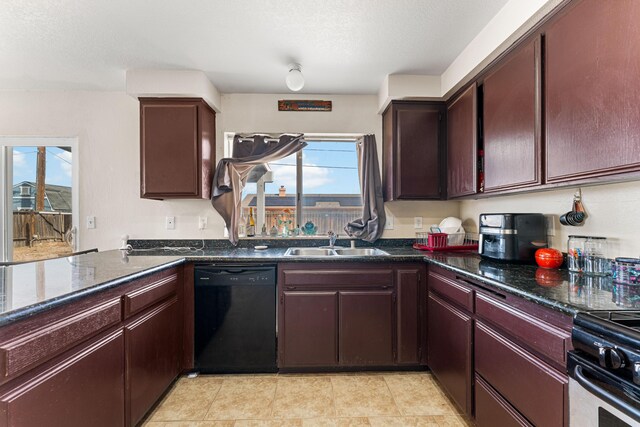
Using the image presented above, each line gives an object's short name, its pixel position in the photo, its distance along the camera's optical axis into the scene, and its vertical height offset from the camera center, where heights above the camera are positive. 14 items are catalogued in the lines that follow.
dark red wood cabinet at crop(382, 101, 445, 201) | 2.58 +0.59
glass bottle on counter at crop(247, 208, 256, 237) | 2.90 -0.10
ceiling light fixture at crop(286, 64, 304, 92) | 2.25 +1.03
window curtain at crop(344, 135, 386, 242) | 2.76 +0.15
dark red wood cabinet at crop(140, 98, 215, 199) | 2.48 +0.58
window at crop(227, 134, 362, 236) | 2.97 +0.25
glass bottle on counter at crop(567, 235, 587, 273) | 1.53 -0.20
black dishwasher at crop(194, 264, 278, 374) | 2.20 -0.76
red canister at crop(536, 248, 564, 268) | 1.65 -0.24
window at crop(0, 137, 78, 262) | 2.75 +0.18
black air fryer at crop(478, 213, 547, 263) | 1.79 -0.13
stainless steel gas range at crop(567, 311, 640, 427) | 0.78 -0.44
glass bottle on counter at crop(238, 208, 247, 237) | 2.86 -0.10
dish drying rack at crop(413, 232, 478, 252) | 2.45 -0.23
